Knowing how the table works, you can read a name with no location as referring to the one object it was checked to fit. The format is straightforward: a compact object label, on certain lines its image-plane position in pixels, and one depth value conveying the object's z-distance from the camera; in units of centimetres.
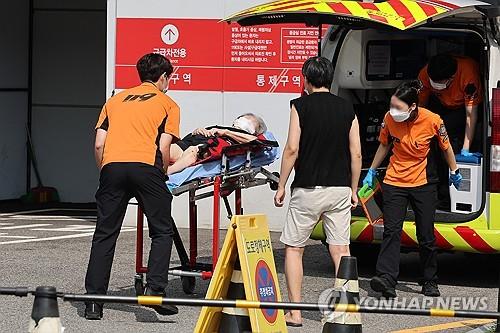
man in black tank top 1741
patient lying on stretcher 1832
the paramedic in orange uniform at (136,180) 1728
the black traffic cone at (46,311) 1087
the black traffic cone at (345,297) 1437
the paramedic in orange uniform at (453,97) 2070
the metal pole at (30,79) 3516
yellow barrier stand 1459
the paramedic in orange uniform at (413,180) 1956
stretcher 1836
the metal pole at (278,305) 1132
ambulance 1920
